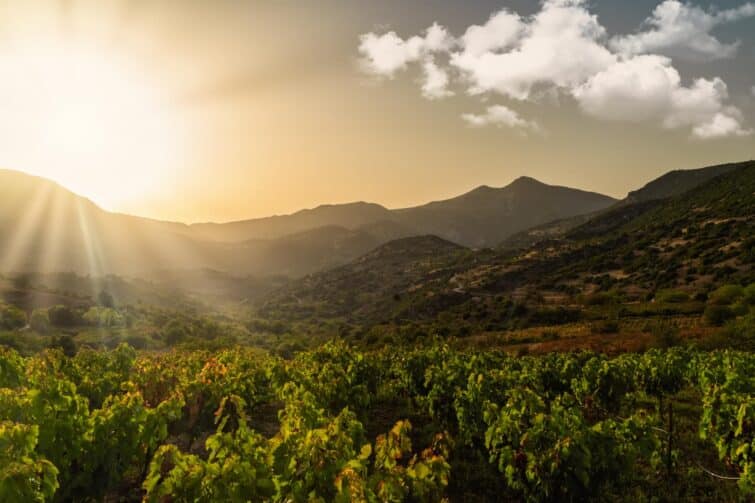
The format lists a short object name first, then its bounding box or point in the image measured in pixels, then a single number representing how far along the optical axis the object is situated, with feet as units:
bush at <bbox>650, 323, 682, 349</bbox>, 143.13
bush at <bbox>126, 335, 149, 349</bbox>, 214.07
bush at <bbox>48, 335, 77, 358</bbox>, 172.35
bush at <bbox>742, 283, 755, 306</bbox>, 187.22
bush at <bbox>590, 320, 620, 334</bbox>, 190.80
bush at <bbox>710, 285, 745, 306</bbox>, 201.05
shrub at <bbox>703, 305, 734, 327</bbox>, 178.69
